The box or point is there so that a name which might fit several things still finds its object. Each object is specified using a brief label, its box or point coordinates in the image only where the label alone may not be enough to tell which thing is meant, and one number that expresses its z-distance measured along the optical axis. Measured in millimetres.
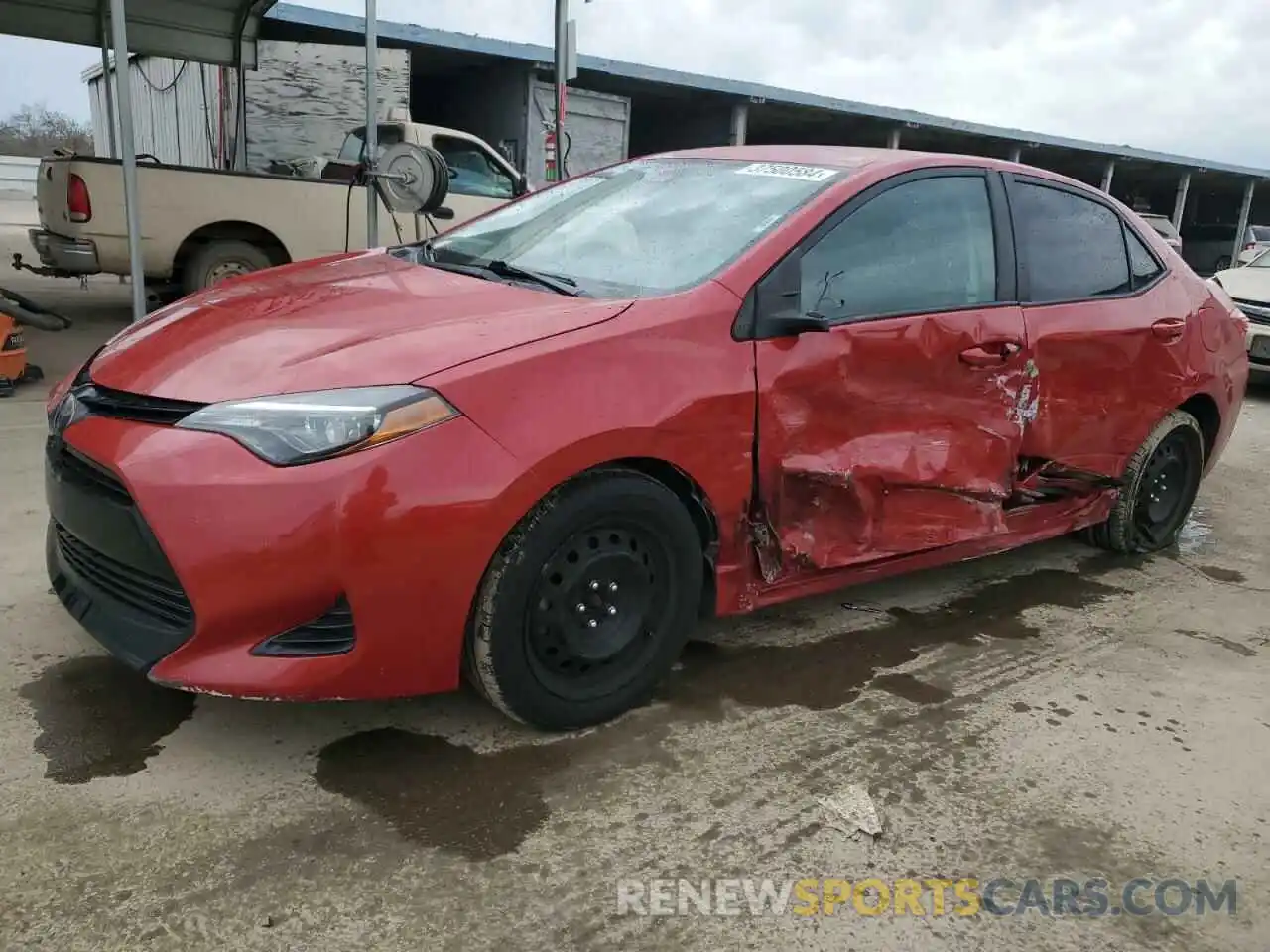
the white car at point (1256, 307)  8789
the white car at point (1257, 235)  24672
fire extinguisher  12575
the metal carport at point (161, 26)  9359
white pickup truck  7680
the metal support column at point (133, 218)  6070
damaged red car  2217
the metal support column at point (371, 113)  6812
